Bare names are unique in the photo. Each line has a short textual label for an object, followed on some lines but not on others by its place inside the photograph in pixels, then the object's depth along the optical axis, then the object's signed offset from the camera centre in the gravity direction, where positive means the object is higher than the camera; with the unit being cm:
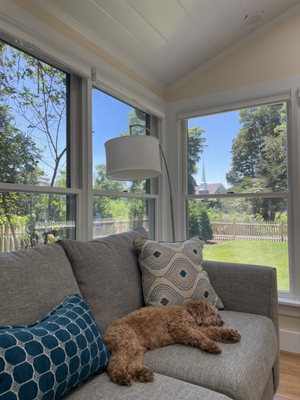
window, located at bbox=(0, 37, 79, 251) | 159 +32
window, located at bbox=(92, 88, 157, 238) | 221 +15
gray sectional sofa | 101 -53
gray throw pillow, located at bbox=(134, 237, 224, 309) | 160 -40
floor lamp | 166 +29
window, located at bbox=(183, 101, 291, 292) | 254 +16
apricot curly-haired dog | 107 -57
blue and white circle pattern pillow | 78 -45
